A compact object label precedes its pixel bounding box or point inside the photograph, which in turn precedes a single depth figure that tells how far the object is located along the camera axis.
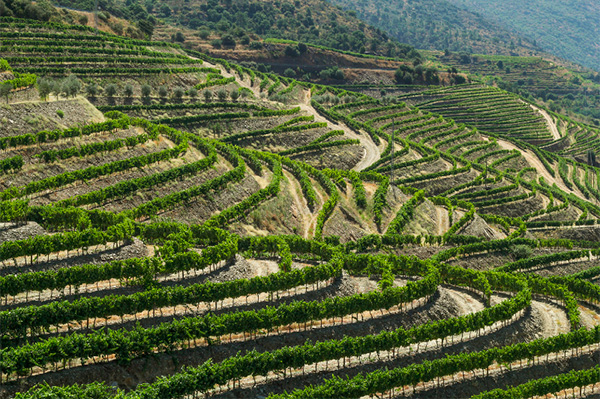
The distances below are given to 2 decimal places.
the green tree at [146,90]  136.12
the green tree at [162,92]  138.75
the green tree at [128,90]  132.88
